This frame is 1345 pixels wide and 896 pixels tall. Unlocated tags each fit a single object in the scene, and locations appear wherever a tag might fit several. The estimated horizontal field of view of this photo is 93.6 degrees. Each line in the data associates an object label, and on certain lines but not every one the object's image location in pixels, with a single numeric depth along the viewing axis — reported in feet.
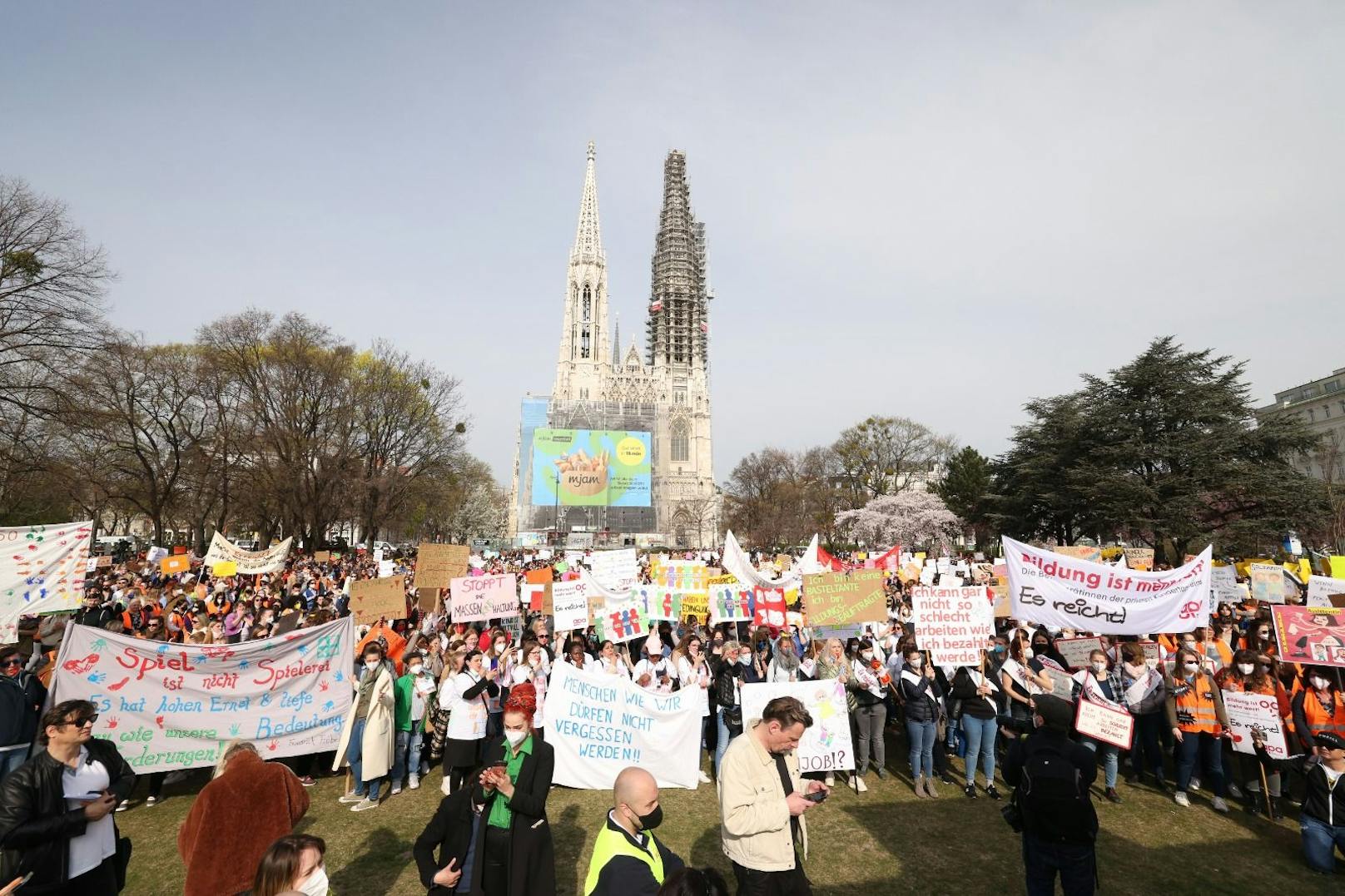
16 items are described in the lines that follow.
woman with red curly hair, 9.83
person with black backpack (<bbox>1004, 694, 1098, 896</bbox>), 11.78
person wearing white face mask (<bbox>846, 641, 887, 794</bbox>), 23.27
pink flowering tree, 158.71
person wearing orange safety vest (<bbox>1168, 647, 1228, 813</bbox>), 21.47
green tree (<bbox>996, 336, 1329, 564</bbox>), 93.86
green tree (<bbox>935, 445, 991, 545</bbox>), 164.55
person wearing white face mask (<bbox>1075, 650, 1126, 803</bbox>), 21.50
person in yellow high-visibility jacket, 8.26
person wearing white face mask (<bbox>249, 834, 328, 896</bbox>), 7.89
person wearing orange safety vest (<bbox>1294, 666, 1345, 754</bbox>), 19.38
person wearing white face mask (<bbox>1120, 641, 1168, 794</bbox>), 22.94
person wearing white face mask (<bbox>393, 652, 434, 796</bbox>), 22.24
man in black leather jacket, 10.01
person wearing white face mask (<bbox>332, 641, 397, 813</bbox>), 21.07
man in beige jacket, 10.23
